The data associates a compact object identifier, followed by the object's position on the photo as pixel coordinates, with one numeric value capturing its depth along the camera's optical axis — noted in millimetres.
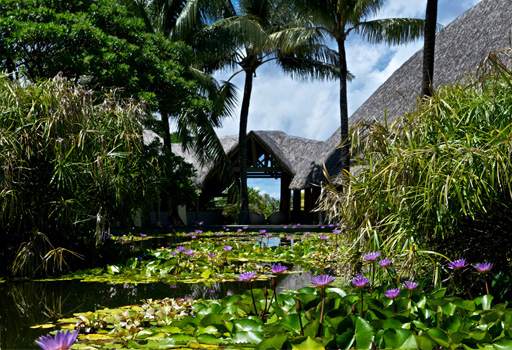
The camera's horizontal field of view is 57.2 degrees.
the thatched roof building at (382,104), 13078
